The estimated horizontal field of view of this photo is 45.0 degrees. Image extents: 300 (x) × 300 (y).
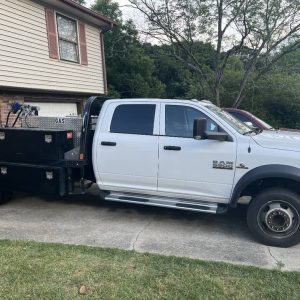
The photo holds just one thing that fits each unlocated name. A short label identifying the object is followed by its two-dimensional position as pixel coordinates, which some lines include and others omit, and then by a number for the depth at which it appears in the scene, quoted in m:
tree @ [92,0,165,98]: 24.30
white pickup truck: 4.83
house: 10.23
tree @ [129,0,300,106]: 14.09
